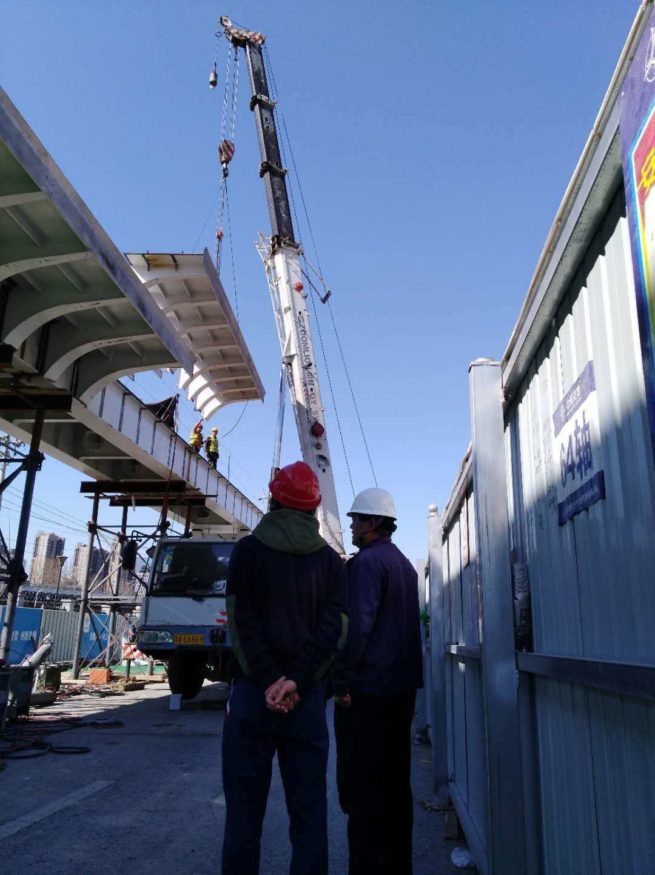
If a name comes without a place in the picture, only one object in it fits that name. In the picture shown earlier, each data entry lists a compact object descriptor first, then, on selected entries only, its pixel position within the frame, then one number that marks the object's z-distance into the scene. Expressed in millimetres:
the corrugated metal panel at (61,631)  22750
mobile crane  10516
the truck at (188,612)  10391
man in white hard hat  3162
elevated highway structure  7777
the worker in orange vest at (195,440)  17328
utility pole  9047
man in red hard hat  2545
